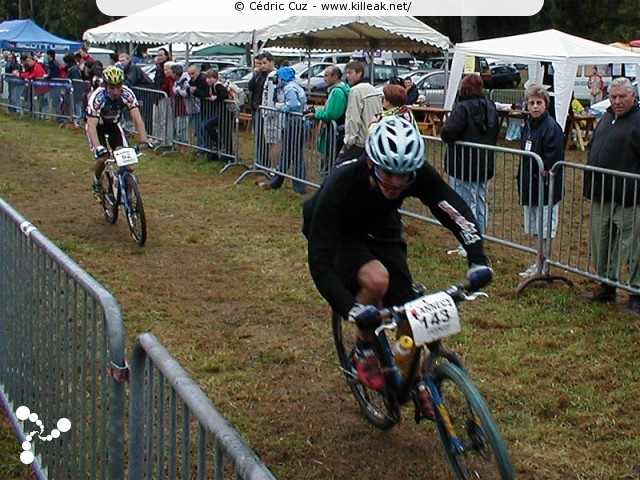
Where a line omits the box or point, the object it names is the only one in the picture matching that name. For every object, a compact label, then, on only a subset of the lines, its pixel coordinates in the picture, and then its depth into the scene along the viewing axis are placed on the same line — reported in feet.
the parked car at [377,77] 105.09
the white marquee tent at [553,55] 64.59
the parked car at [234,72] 117.50
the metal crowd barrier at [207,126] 53.01
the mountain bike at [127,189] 32.55
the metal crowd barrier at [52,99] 79.10
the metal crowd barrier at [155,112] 61.26
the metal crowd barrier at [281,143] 43.86
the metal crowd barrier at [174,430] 8.00
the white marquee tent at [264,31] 62.18
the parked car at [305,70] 113.60
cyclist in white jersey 33.94
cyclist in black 14.32
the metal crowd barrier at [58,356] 11.39
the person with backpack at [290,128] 44.04
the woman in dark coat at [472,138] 31.89
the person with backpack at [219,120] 53.52
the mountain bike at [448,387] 13.71
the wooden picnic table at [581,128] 68.39
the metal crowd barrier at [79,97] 75.72
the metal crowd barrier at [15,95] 87.45
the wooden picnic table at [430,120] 73.01
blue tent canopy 116.06
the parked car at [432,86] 93.40
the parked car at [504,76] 140.01
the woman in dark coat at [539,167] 28.41
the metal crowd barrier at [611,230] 25.18
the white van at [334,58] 131.93
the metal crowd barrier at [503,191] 28.89
